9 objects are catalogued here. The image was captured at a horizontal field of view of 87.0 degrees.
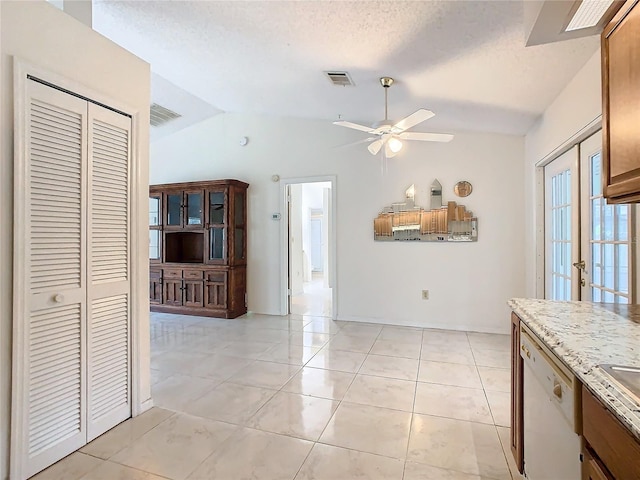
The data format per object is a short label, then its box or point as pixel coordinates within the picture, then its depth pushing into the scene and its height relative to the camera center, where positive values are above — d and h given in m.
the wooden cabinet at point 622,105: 1.21 +0.53
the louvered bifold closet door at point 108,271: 1.95 -0.18
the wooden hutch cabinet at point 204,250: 4.82 -0.12
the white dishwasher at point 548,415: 1.00 -0.61
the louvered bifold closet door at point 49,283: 1.60 -0.21
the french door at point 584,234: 2.01 +0.06
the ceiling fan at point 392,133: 2.69 +0.94
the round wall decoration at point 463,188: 4.12 +0.66
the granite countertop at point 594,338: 0.77 -0.32
